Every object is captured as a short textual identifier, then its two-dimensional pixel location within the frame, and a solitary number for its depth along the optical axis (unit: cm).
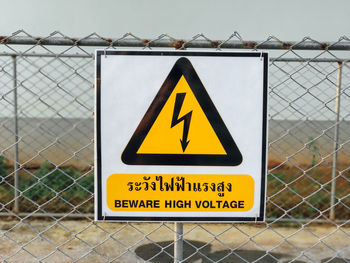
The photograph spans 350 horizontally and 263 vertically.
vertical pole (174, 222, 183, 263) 153
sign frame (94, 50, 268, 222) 141
